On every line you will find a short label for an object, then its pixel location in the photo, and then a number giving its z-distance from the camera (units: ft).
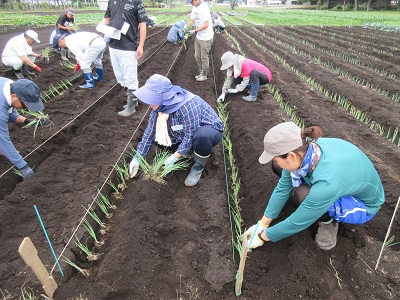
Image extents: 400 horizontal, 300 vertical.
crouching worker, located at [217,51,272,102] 14.30
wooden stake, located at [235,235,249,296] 4.79
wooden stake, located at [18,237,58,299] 4.68
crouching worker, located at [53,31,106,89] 16.43
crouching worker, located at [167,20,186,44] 30.14
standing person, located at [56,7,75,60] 23.38
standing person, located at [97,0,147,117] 13.17
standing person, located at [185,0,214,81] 17.90
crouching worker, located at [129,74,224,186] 8.03
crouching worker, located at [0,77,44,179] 8.41
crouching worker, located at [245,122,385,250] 5.31
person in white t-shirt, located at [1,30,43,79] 17.81
